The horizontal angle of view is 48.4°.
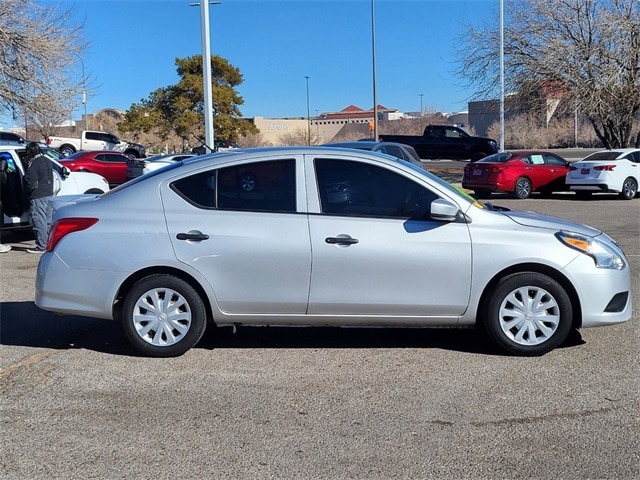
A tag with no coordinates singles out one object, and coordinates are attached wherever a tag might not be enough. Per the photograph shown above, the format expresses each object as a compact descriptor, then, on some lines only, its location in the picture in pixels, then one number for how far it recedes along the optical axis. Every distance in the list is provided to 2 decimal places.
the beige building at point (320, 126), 61.49
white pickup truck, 42.16
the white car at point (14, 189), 11.48
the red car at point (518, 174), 21.89
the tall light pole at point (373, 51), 36.25
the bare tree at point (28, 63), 19.20
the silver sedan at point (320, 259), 5.65
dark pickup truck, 33.91
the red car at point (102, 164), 28.61
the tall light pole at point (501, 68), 25.84
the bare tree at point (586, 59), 23.44
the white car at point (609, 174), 21.05
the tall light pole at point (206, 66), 17.55
